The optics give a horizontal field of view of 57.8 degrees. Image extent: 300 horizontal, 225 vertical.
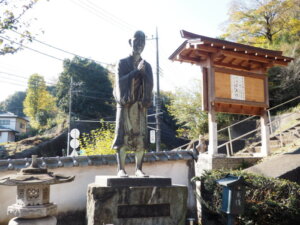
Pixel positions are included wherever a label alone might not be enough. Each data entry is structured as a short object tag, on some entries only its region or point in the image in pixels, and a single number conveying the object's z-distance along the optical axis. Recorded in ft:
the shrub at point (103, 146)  38.84
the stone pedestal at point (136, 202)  14.98
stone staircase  42.09
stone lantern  14.55
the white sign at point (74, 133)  58.23
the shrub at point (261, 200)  18.69
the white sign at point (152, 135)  74.78
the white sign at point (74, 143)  56.56
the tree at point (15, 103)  185.88
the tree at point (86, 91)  105.70
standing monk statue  17.02
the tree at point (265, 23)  78.64
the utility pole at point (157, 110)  57.32
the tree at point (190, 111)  72.54
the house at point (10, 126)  138.00
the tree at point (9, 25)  27.08
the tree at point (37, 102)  137.69
